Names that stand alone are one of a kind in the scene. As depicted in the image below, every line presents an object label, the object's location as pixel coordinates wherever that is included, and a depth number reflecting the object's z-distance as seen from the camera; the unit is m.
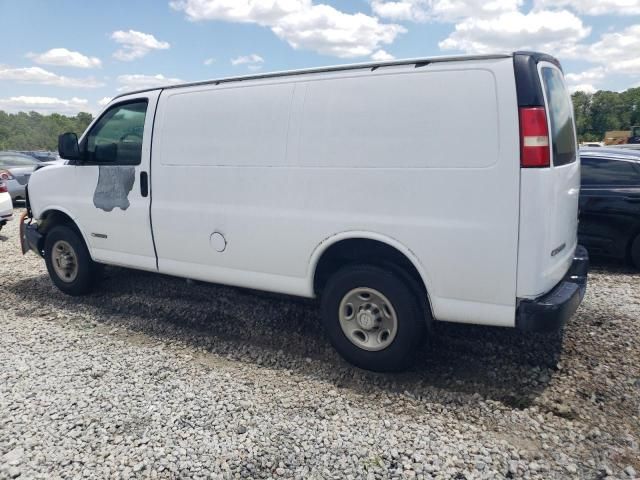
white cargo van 3.06
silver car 12.55
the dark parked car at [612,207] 6.29
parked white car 9.08
